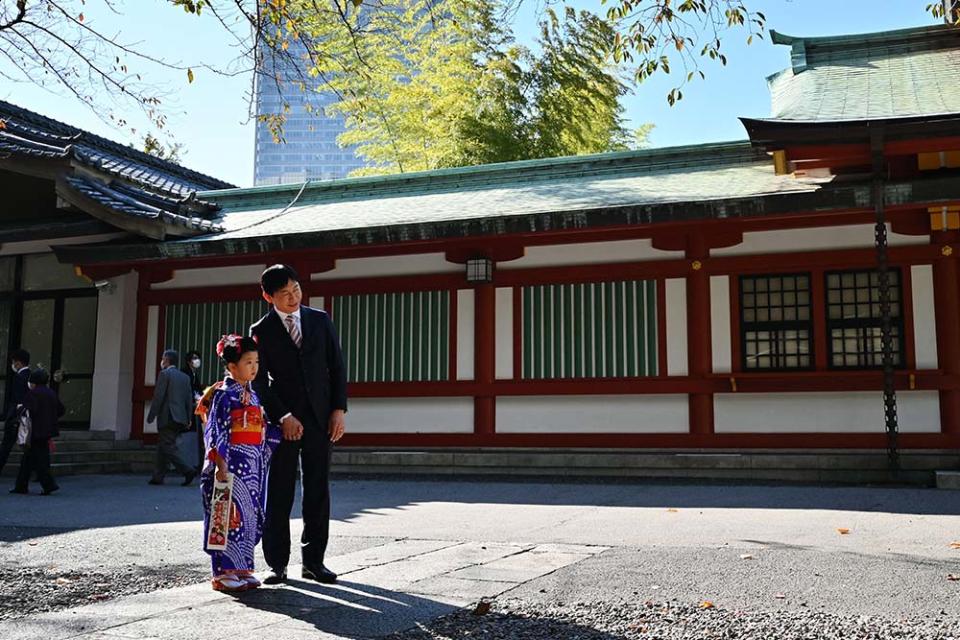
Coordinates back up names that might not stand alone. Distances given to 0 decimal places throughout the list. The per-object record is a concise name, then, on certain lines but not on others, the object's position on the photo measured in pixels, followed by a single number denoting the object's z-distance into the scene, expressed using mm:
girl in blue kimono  4832
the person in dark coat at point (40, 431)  10375
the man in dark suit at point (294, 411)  4949
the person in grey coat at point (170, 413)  11344
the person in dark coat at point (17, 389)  11195
